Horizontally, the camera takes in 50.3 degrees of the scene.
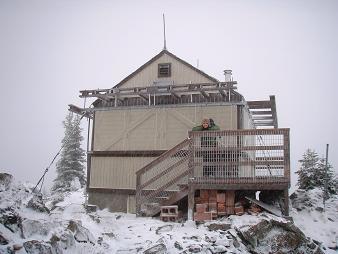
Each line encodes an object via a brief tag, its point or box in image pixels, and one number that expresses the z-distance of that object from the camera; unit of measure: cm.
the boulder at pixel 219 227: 1130
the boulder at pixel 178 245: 1006
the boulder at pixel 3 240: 805
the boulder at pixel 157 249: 977
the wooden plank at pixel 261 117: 2133
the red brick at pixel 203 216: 1244
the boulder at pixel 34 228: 886
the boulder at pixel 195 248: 988
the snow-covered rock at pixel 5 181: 995
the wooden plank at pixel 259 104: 1744
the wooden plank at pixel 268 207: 1204
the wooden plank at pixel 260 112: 1975
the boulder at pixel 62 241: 884
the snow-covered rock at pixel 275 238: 1041
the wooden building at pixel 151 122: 1578
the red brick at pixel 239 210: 1235
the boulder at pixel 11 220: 863
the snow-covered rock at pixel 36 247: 825
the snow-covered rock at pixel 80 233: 977
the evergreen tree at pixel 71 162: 3114
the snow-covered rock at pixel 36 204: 1028
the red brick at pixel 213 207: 1279
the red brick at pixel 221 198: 1277
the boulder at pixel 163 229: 1154
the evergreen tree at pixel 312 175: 1938
